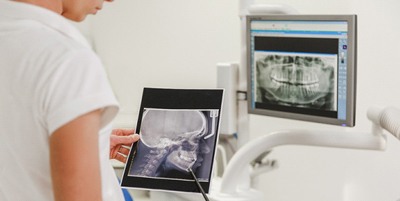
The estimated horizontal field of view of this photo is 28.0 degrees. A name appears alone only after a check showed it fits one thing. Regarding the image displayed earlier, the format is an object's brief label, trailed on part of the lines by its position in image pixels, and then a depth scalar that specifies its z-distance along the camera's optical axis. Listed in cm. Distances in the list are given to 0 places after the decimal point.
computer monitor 228
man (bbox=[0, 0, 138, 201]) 118
